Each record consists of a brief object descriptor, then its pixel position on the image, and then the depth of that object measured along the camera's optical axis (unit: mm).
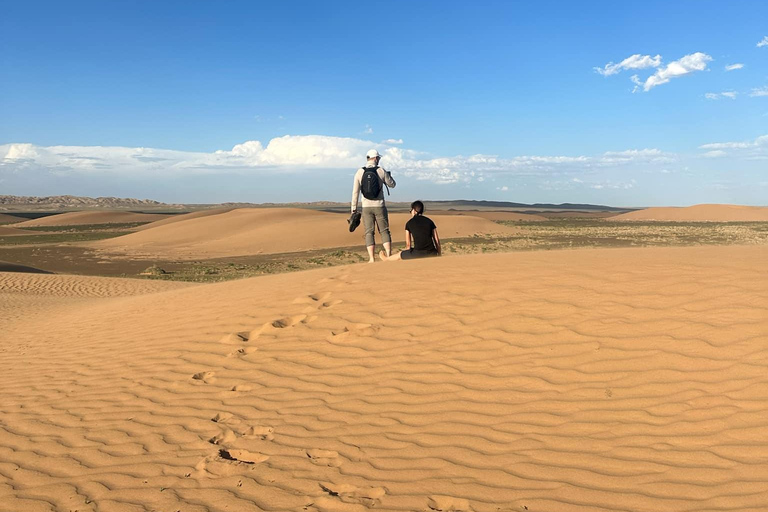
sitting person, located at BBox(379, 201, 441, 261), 10414
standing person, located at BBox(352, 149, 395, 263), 10062
